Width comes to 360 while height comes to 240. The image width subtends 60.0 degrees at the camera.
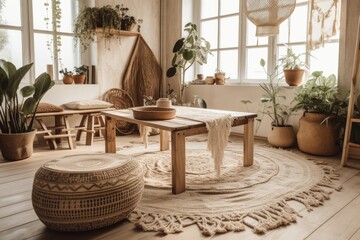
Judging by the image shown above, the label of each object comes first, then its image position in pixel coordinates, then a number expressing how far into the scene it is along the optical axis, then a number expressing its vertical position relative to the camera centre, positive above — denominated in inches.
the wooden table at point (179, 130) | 86.6 -12.8
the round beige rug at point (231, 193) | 70.6 -29.1
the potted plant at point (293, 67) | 142.7 +10.1
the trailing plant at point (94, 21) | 163.5 +35.4
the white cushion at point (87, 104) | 150.2 -8.1
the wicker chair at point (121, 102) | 178.4 -8.2
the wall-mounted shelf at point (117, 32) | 167.6 +31.2
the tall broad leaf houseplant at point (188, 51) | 177.7 +21.5
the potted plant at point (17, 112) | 118.3 -9.8
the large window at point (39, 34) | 148.3 +26.9
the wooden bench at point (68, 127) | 141.6 -19.1
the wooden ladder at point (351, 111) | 112.8 -8.0
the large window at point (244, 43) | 144.8 +24.0
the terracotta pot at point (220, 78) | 178.7 +5.9
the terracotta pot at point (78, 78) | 165.8 +4.9
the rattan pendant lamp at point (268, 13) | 75.4 +18.6
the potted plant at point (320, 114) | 125.6 -10.3
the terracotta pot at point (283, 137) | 141.9 -21.8
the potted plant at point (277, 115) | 142.4 -12.6
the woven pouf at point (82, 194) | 61.7 -21.6
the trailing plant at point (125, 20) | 178.1 +38.7
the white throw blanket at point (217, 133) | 92.6 -13.3
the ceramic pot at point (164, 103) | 109.0 -5.2
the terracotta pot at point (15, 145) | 121.8 -22.7
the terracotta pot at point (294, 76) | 142.6 +5.8
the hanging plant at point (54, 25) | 159.5 +32.4
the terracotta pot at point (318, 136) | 125.7 -19.1
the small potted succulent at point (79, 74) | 165.9 +7.3
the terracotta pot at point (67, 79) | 163.0 +4.5
